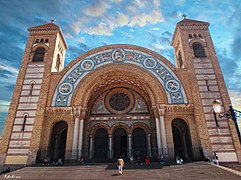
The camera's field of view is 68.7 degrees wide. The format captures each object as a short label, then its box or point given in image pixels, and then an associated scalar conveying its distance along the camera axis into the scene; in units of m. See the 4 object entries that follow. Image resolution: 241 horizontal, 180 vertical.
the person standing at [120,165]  10.07
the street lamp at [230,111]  6.02
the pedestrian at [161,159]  13.30
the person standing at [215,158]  12.97
